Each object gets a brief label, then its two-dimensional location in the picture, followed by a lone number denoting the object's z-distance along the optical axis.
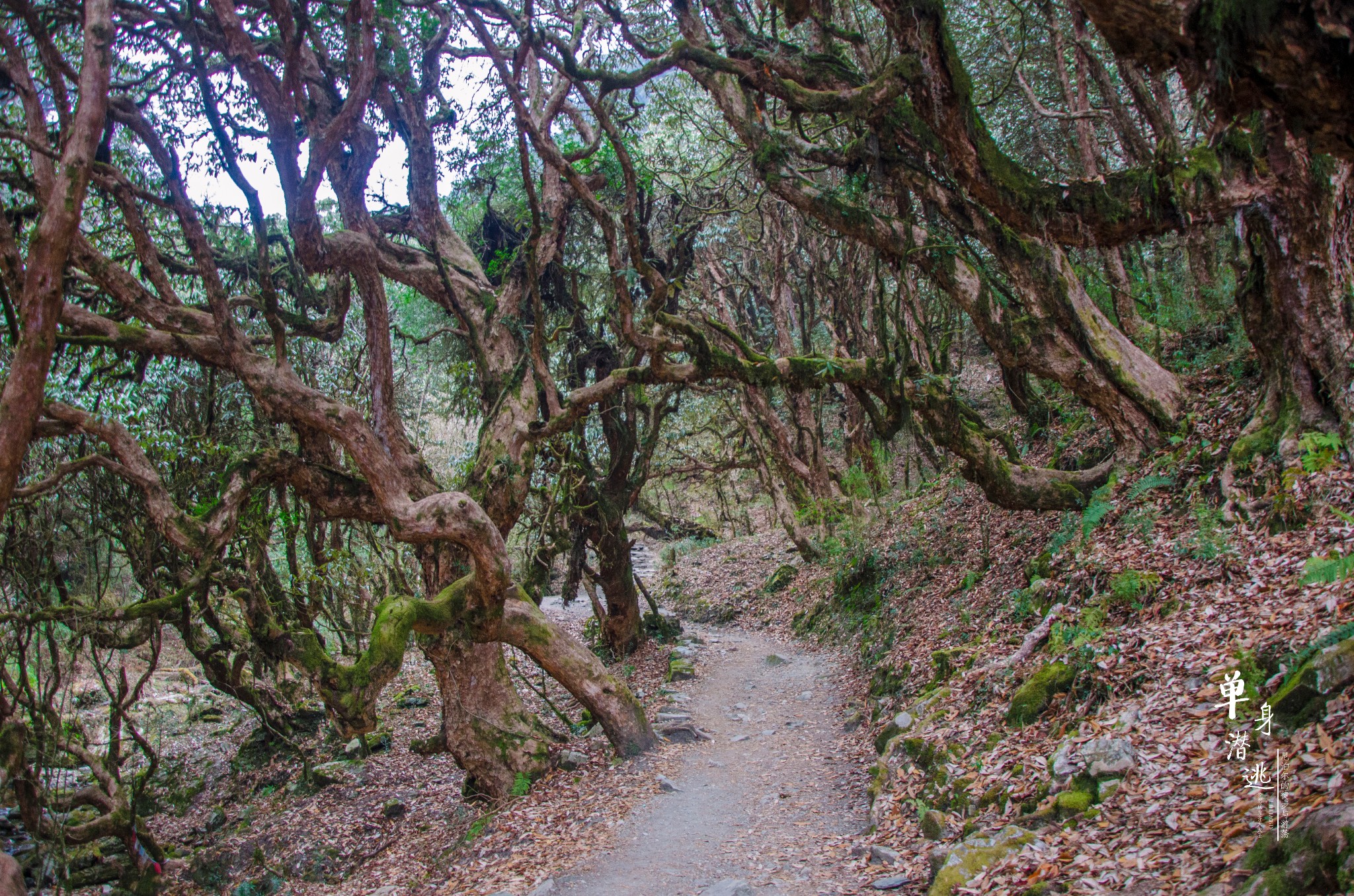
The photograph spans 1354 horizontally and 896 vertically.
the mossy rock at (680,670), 11.24
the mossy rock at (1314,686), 3.45
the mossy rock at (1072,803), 4.02
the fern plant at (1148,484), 6.75
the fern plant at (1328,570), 4.13
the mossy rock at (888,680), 8.06
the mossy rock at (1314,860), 2.44
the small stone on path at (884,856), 4.77
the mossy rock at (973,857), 3.92
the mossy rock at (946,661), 7.15
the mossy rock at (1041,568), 7.24
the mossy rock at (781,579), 16.17
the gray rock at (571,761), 8.03
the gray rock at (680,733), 8.49
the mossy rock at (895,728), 6.64
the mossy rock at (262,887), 7.48
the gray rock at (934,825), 4.75
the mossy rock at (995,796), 4.61
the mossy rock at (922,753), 5.62
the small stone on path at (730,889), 4.76
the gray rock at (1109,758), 4.02
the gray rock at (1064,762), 4.29
